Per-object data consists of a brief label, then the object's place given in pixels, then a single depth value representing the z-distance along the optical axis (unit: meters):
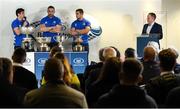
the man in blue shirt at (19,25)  9.90
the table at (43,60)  9.23
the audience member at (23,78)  4.39
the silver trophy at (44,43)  9.30
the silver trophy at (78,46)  9.49
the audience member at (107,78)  3.88
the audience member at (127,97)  2.92
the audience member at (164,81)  3.80
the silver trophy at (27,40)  9.51
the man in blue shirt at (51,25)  10.01
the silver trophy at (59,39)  9.80
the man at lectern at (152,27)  9.92
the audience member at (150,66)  5.01
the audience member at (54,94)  2.93
